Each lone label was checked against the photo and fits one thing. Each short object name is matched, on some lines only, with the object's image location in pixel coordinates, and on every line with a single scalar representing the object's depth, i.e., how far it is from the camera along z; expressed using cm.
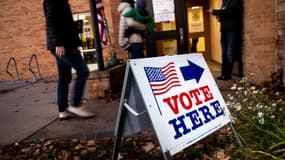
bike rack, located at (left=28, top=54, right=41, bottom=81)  1069
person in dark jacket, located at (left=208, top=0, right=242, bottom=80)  526
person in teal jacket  443
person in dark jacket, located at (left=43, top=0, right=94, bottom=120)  343
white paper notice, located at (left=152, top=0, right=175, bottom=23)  614
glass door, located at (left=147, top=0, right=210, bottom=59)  613
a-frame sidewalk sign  183
